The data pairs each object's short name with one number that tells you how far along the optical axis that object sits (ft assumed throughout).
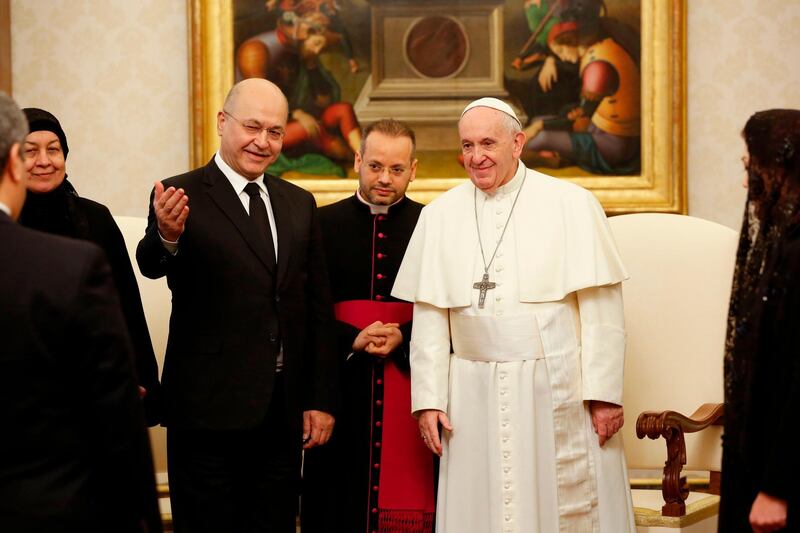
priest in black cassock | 14.08
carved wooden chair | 15.38
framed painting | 18.74
